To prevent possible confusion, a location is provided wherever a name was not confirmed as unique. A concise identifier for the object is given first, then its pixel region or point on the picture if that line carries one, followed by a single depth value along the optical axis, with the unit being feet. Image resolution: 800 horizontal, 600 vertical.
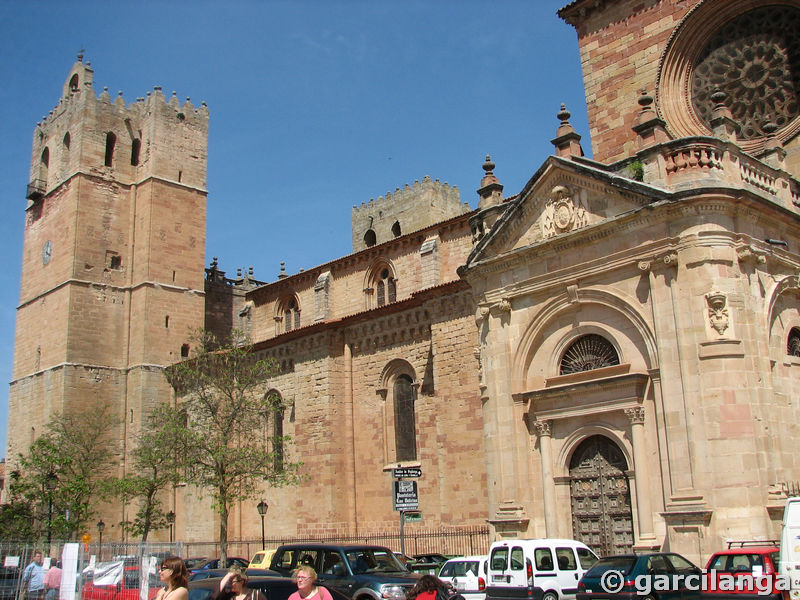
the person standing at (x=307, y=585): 24.35
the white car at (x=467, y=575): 50.80
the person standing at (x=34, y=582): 51.75
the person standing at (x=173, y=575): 23.62
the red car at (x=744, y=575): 36.40
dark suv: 44.86
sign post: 48.03
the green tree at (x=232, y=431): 89.04
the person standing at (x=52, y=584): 50.37
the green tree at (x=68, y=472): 105.60
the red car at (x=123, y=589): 47.96
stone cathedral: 49.42
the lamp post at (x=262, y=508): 90.94
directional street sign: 49.08
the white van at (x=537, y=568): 46.24
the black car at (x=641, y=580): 40.73
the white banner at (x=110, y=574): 49.14
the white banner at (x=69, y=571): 47.75
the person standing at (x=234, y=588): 24.81
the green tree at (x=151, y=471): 96.63
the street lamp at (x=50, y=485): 98.10
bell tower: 129.39
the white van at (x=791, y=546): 36.01
